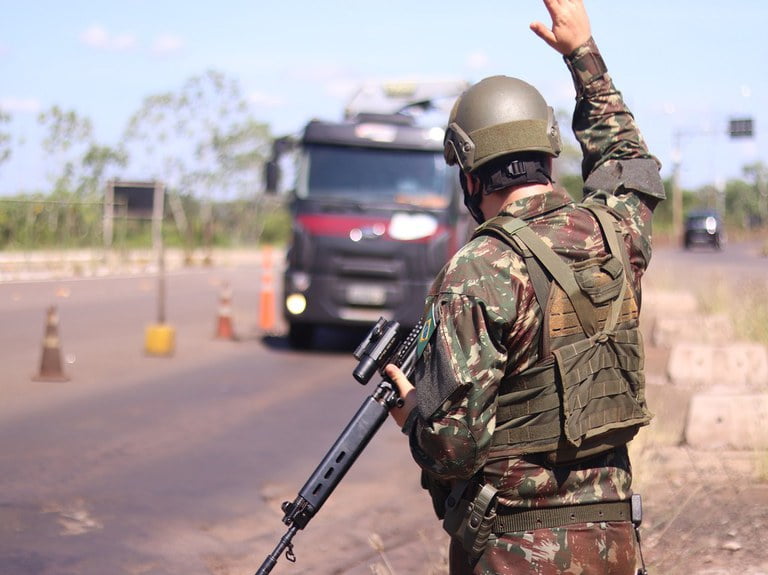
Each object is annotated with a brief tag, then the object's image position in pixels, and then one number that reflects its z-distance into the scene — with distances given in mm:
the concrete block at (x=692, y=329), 14133
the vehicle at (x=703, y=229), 58812
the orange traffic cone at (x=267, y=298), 16484
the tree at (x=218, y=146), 54562
